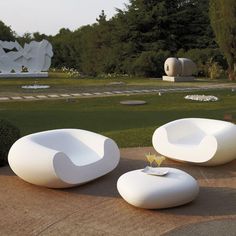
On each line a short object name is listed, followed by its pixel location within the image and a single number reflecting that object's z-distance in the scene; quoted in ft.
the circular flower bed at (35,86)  71.72
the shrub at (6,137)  24.83
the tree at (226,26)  84.12
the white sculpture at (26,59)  96.32
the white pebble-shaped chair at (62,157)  19.81
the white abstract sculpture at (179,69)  83.47
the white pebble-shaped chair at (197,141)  23.57
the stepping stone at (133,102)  52.41
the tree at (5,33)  149.79
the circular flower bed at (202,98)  55.83
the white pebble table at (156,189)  17.48
